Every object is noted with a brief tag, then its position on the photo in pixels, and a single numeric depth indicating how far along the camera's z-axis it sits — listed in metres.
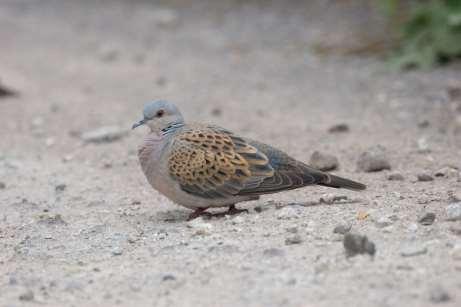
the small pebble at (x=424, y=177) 15.12
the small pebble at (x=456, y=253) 10.66
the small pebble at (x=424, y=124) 19.54
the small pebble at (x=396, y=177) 15.41
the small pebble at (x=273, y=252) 11.37
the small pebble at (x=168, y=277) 10.91
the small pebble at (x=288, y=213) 13.05
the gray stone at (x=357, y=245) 10.84
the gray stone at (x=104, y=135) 20.56
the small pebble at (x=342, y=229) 11.97
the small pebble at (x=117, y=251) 12.44
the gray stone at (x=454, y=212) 12.26
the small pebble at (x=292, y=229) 12.24
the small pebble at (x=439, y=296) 9.40
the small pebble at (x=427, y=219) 12.17
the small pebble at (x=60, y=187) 16.83
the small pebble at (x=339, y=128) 19.67
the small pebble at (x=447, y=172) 15.43
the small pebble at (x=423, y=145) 17.56
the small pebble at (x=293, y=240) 11.74
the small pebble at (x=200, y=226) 12.68
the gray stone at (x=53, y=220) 14.35
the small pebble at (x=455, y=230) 11.63
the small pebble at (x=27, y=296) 10.75
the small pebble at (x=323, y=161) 16.45
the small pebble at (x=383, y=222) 12.24
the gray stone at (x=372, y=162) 16.19
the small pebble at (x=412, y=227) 11.90
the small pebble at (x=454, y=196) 13.32
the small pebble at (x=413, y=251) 10.83
